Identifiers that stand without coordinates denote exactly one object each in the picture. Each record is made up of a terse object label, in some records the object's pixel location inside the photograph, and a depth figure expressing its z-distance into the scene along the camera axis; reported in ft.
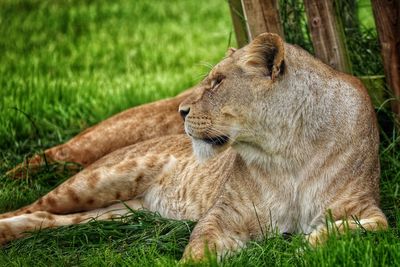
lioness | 29.96
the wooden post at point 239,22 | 38.65
